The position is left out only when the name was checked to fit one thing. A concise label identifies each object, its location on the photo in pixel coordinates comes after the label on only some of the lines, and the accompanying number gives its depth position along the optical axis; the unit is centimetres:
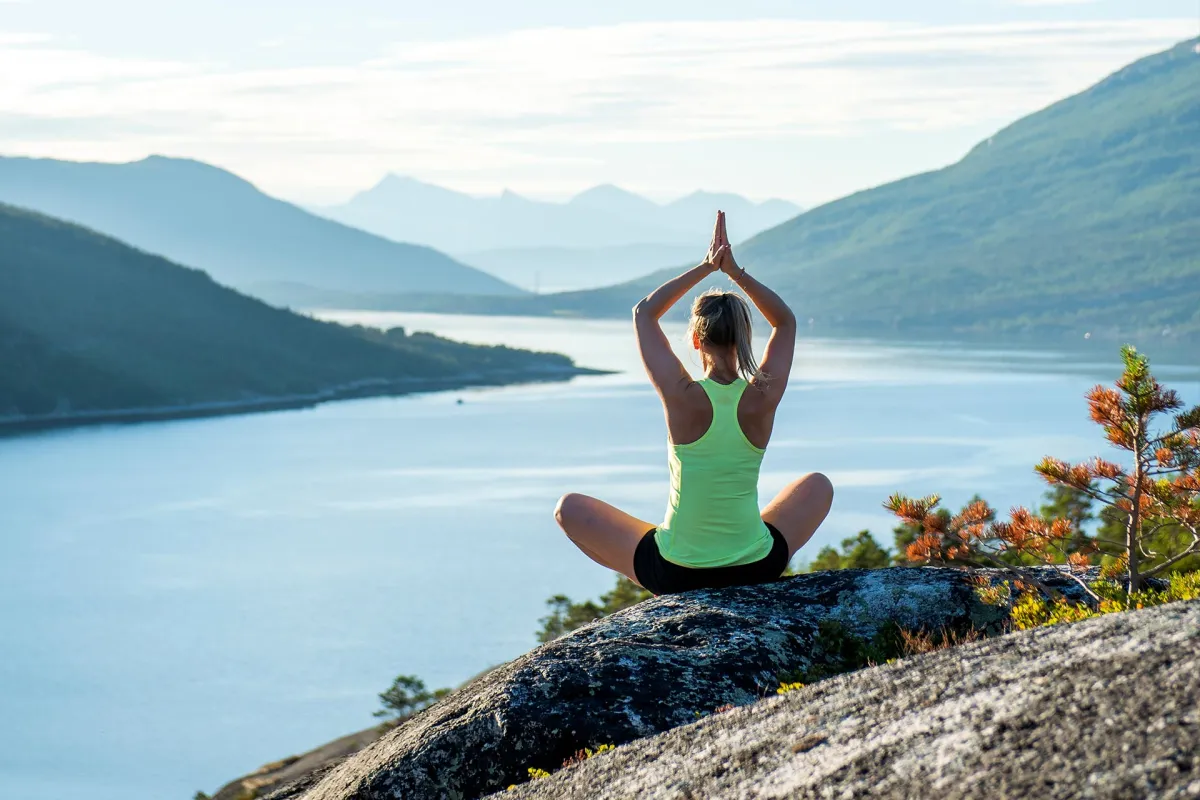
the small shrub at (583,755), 465
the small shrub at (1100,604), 496
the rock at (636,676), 490
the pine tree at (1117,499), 503
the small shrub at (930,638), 497
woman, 548
